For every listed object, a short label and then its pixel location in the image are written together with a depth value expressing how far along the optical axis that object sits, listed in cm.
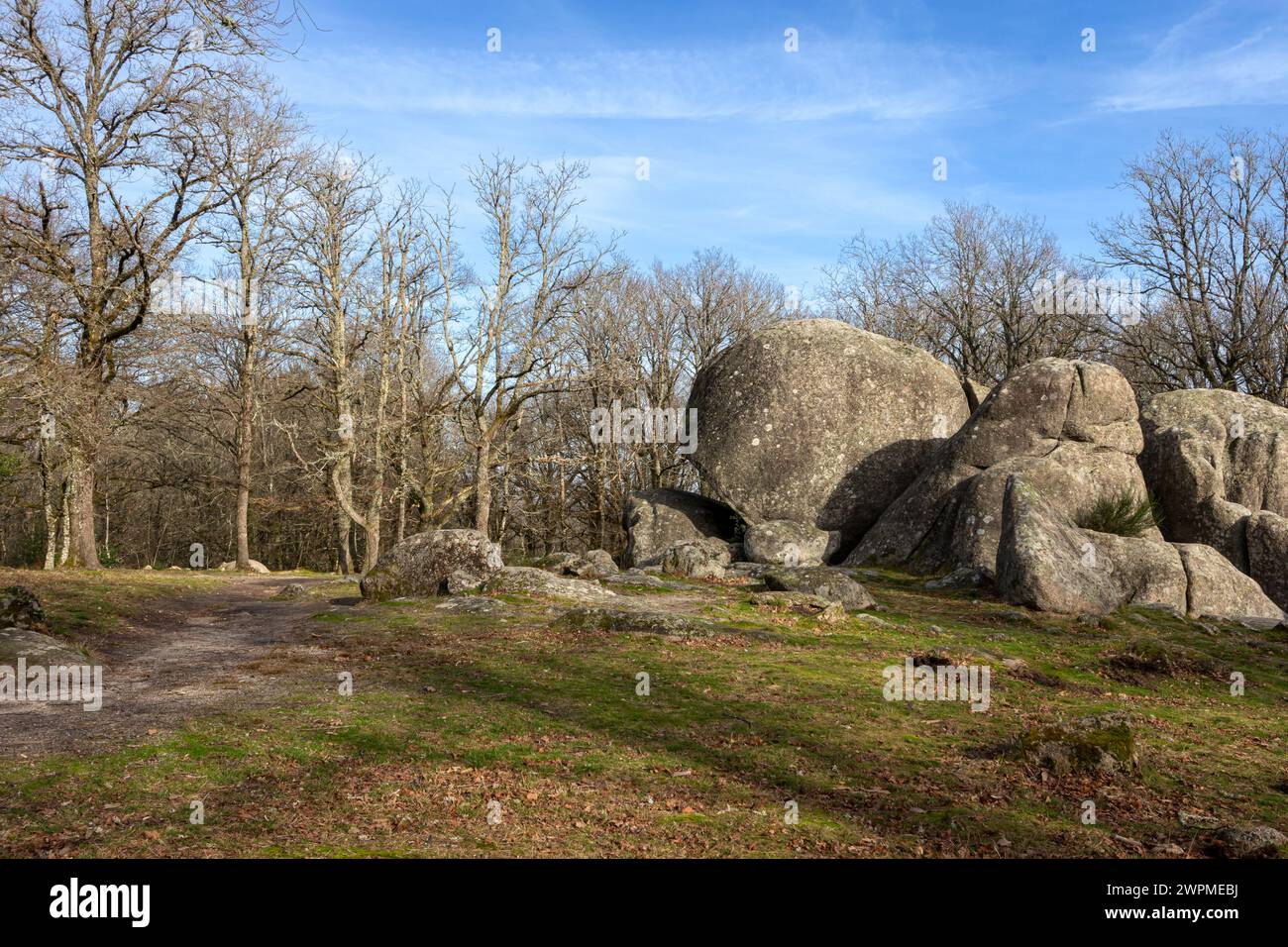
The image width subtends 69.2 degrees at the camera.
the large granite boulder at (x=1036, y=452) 2027
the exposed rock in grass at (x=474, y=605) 1549
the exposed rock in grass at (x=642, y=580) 1797
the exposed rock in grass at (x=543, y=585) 1680
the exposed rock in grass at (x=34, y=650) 1090
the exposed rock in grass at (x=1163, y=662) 1174
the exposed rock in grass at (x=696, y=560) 2044
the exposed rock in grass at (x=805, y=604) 1466
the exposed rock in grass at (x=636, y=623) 1321
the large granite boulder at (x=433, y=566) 1777
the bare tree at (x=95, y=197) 2342
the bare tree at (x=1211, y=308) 3491
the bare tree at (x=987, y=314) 3928
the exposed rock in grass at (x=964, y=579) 1797
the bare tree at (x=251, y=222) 2945
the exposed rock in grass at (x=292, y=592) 1997
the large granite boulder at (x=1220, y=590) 1702
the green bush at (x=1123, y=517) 1914
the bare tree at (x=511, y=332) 3162
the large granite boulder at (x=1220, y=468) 2003
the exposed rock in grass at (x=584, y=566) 2022
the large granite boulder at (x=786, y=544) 2266
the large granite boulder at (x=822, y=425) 2420
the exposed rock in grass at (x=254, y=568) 3089
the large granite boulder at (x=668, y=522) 2489
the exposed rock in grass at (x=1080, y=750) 749
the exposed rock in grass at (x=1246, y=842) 584
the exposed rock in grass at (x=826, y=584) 1585
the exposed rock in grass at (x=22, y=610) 1233
